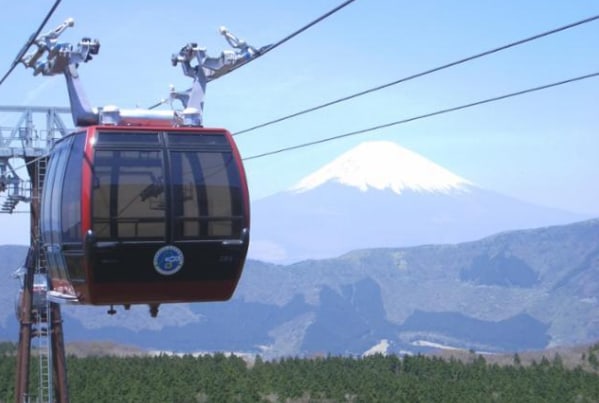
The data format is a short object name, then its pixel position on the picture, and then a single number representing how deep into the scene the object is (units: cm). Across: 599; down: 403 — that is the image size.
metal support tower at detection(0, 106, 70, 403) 2506
